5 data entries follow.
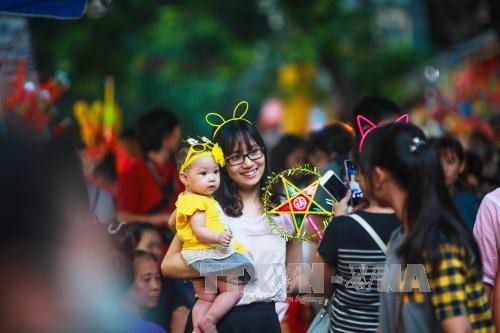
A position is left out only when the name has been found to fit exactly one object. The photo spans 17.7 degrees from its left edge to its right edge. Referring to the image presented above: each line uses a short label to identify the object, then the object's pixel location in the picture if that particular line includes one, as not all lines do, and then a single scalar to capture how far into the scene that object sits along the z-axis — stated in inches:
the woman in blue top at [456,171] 466.3
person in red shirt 551.1
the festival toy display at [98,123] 865.4
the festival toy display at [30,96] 584.0
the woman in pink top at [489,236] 325.4
